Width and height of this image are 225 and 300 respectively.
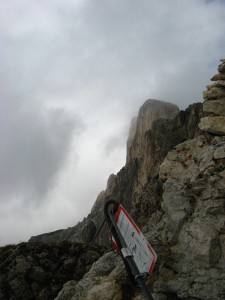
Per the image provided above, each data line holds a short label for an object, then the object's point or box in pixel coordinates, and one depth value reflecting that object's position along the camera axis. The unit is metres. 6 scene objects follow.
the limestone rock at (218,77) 7.76
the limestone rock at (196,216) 5.72
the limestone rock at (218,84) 7.53
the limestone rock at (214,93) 7.54
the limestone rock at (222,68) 7.79
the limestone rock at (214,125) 7.10
